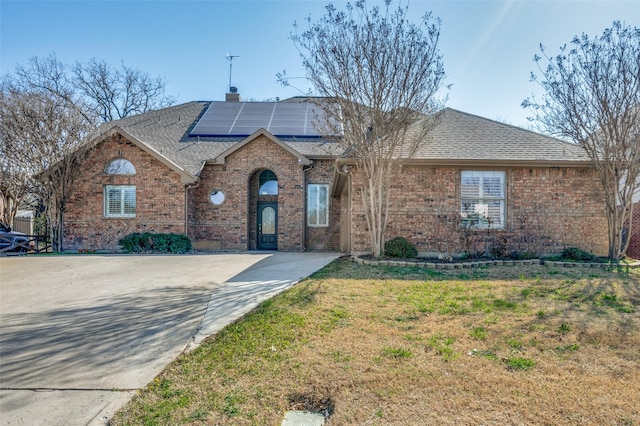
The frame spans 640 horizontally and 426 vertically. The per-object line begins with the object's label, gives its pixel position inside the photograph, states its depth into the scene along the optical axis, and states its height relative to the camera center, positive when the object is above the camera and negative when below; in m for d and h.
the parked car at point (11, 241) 14.80 -0.91
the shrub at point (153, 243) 14.17 -0.95
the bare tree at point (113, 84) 29.08 +10.53
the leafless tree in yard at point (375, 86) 9.95 +3.58
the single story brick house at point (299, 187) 11.62 +1.13
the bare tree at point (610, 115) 9.85 +2.83
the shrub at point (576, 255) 10.14 -0.98
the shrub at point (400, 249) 10.45 -0.84
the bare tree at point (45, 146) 14.66 +2.85
